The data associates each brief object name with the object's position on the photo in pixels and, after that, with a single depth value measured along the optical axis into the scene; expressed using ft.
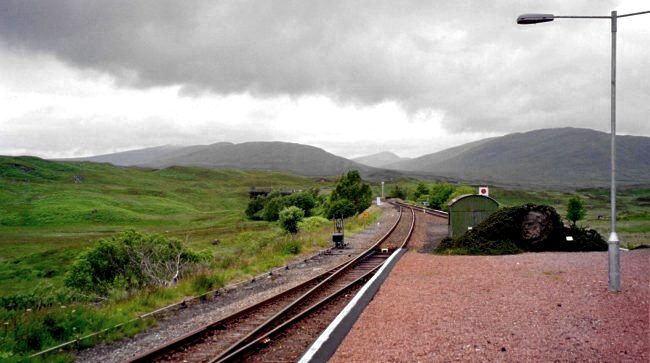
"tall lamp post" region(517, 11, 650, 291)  35.29
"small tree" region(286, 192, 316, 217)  225.76
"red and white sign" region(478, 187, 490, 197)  84.64
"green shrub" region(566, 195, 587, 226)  146.42
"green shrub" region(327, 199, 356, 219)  164.76
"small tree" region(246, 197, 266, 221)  261.44
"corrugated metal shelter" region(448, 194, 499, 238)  77.77
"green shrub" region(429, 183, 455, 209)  181.25
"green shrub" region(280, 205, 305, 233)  134.10
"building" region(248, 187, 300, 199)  318.04
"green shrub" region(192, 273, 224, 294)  45.70
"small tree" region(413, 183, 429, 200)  256.75
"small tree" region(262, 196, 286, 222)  243.19
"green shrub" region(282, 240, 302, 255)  69.92
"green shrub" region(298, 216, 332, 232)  125.79
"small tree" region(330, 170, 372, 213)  184.03
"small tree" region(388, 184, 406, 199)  302.45
